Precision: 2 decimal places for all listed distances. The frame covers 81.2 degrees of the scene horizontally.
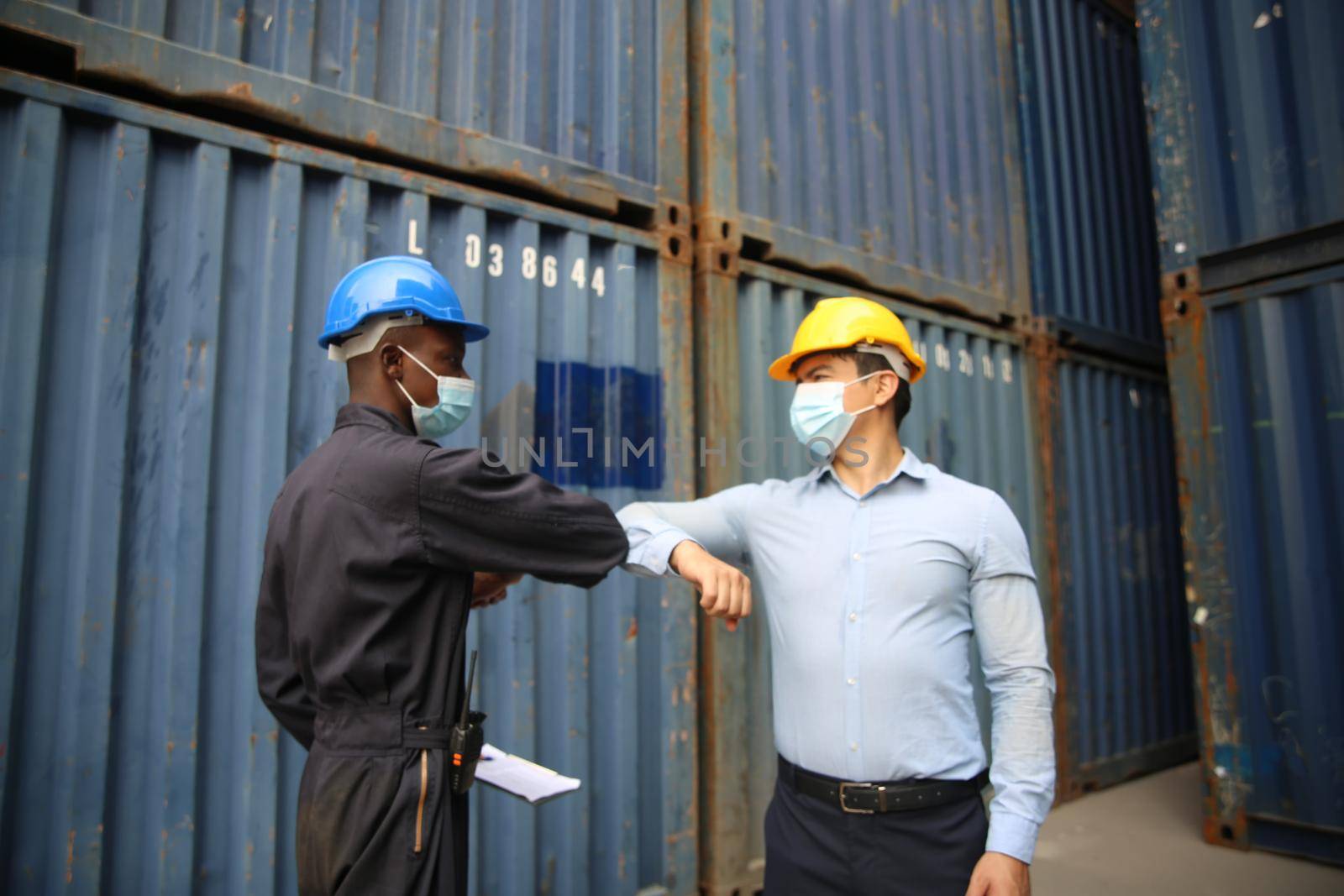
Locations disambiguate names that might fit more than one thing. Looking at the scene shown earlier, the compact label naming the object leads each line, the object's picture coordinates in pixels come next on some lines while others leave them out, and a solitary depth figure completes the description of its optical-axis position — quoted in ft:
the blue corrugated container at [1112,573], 16.87
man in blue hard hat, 5.14
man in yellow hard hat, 5.95
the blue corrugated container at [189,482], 7.14
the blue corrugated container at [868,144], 12.88
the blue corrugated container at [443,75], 8.13
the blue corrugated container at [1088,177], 18.47
